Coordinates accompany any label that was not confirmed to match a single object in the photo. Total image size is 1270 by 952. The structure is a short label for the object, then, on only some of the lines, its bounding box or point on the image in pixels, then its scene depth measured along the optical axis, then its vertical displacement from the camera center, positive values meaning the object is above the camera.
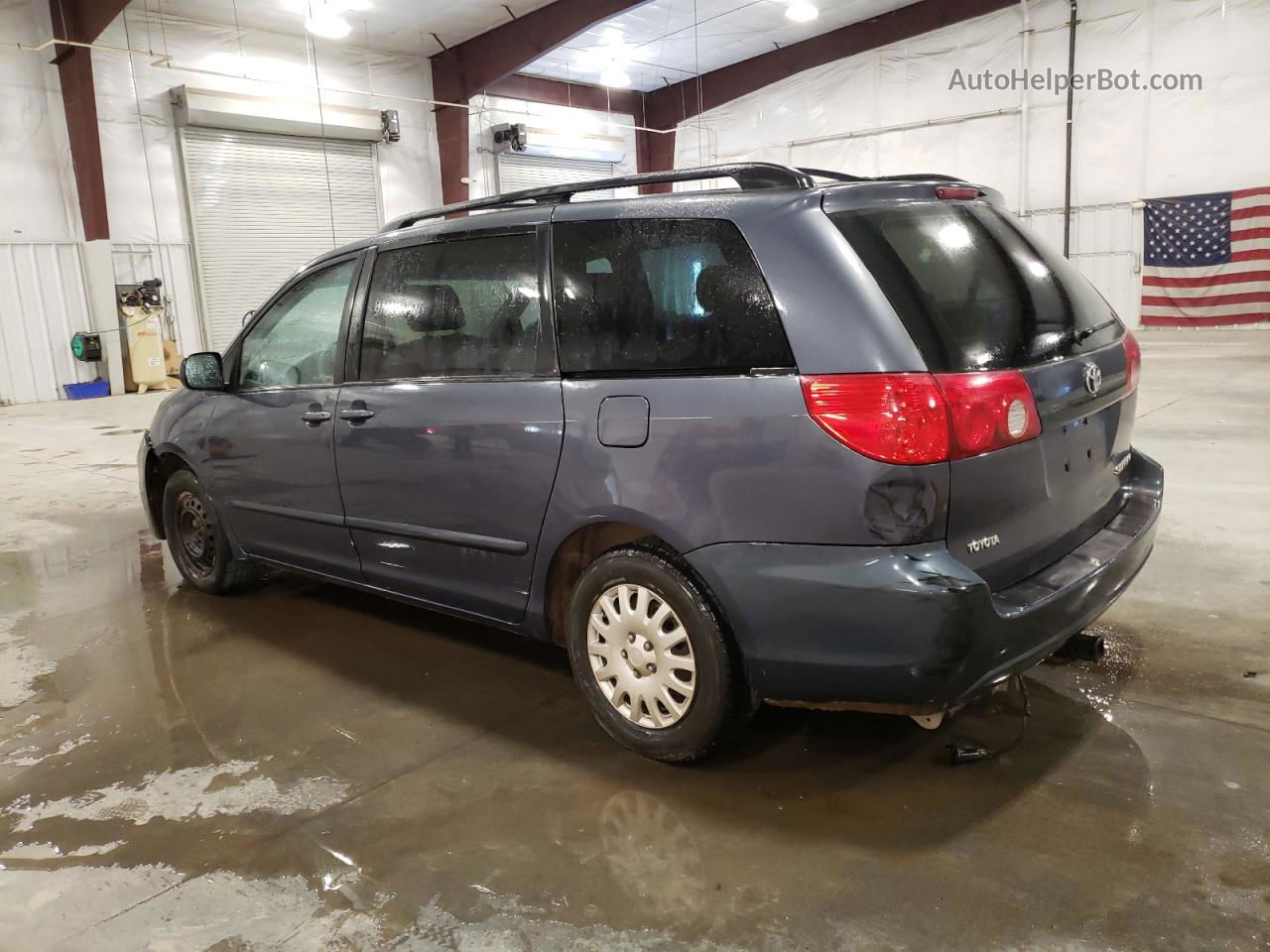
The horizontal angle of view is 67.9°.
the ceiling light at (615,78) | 19.05 +4.74
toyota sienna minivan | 2.04 -0.33
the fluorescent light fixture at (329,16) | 14.01 +4.55
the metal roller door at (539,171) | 19.38 +3.02
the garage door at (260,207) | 15.11 +2.03
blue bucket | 14.18 -0.76
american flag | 14.40 +0.33
